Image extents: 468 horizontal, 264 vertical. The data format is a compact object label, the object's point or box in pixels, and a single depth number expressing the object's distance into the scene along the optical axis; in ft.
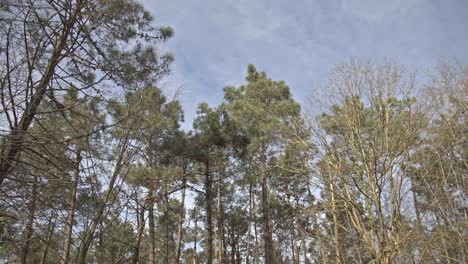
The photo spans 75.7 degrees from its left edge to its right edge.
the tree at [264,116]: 34.45
